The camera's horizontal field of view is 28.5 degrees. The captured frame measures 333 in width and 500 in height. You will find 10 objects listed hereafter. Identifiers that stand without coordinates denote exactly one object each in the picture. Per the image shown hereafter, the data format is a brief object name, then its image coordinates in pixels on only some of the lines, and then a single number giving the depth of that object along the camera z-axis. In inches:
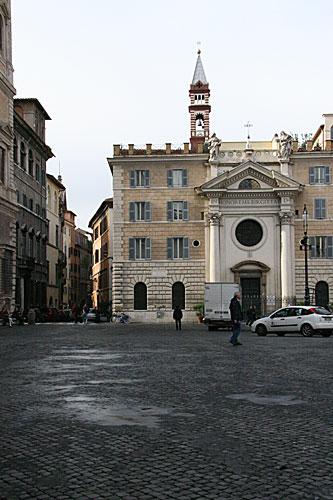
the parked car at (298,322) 1139.9
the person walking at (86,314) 2059.8
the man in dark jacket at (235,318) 858.0
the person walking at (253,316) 1739.4
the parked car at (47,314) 2030.6
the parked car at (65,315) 2303.4
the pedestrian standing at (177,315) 1471.5
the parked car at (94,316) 2281.0
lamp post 1614.2
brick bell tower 2573.8
